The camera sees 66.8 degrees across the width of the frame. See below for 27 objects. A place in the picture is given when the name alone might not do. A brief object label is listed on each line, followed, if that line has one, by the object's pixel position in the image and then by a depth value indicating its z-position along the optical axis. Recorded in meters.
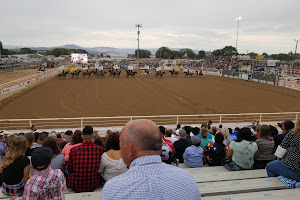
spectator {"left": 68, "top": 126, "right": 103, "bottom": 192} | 3.41
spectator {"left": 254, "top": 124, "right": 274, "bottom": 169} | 4.36
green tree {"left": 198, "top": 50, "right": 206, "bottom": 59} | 146.45
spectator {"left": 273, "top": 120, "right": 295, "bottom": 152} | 4.82
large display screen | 71.12
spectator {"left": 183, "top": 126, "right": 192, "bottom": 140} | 6.28
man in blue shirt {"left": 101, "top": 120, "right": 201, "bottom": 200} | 1.30
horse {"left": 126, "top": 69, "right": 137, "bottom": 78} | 35.04
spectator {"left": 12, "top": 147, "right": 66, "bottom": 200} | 2.48
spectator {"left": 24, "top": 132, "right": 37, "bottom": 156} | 4.42
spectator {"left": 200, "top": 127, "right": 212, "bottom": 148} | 5.61
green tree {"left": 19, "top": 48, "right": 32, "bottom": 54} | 150.21
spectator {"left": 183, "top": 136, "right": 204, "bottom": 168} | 4.70
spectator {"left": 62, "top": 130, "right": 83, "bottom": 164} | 4.30
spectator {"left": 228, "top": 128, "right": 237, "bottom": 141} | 6.53
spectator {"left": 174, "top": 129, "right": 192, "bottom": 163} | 5.18
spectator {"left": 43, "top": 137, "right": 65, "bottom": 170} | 3.72
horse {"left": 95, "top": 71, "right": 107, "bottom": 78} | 35.44
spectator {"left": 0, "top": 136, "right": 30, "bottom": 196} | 3.03
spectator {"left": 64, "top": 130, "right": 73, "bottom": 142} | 6.66
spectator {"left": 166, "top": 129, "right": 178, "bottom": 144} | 6.49
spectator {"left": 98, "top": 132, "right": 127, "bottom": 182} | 3.52
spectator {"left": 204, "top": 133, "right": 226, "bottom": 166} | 4.84
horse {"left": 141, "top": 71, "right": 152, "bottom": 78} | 37.24
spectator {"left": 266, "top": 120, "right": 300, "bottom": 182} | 3.22
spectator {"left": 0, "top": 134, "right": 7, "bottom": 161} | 4.60
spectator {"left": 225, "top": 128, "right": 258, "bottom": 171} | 4.21
